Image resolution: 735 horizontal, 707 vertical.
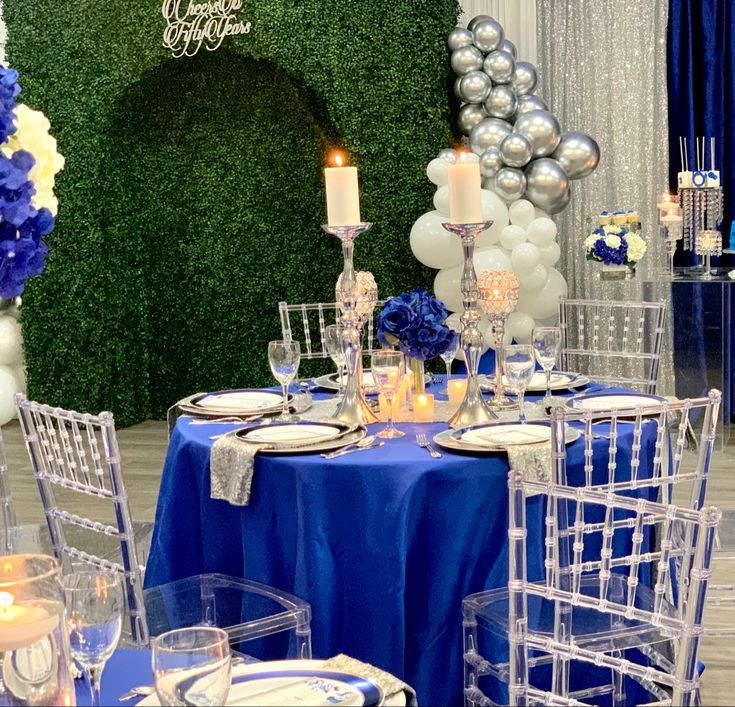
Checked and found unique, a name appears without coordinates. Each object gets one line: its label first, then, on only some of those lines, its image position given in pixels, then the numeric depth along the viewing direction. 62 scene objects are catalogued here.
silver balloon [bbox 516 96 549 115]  6.12
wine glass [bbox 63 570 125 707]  1.45
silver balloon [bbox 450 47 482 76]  6.23
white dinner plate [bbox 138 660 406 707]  1.43
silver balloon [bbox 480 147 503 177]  6.03
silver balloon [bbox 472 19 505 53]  6.20
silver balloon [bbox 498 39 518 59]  6.22
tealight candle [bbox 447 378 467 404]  3.38
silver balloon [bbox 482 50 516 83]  6.16
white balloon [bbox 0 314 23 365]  7.01
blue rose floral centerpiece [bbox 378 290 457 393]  3.02
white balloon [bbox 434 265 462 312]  6.09
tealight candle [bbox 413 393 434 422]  3.16
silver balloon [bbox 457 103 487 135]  6.32
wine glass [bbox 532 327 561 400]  3.17
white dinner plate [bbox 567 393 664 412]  3.13
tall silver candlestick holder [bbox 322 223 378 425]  3.10
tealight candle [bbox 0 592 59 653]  1.31
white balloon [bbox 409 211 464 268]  6.05
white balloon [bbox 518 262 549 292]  6.00
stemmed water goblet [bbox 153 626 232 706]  1.27
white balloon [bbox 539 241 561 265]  6.05
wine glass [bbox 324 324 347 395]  3.38
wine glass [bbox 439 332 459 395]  3.15
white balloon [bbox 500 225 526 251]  5.95
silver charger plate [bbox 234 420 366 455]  2.78
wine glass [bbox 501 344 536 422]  2.98
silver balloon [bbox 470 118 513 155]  6.10
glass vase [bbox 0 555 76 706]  1.31
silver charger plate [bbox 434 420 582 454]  2.71
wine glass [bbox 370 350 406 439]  2.95
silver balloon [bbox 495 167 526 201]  5.96
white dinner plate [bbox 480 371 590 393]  3.46
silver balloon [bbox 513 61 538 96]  6.24
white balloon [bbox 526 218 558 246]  5.96
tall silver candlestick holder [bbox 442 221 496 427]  2.99
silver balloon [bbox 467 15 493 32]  6.25
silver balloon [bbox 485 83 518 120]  6.18
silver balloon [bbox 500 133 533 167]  5.91
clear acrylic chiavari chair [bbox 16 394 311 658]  2.64
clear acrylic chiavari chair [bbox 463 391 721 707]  1.89
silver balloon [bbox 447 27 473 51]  6.26
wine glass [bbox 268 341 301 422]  3.11
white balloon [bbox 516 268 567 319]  6.12
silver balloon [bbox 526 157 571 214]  6.00
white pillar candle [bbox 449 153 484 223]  2.88
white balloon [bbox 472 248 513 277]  5.89
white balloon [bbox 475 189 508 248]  5.87
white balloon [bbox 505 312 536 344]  6.06
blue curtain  6.65
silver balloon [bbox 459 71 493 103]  6.21
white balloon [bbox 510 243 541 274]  5.91
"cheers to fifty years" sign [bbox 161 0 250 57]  6.52
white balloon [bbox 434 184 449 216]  5.98
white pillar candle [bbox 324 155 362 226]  3.01
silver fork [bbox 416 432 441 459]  2.73
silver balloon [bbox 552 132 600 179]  6.09
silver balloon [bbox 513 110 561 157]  5.97
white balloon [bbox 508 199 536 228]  5.99
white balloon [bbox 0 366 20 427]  6.99
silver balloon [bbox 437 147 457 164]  6.13
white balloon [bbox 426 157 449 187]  6.12
